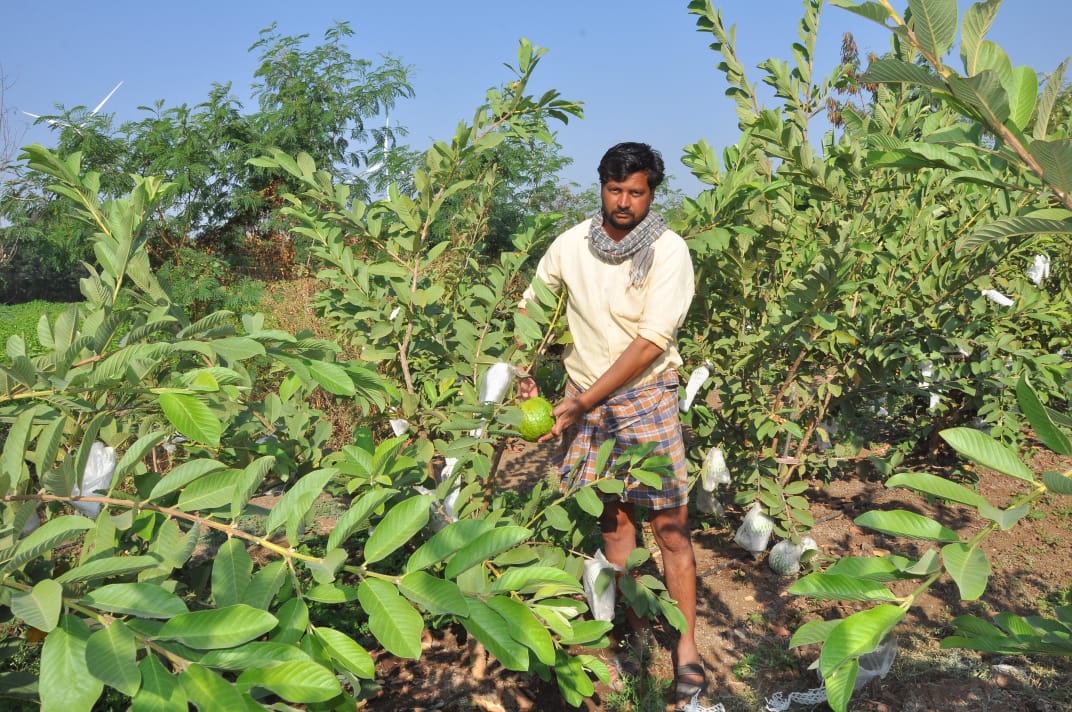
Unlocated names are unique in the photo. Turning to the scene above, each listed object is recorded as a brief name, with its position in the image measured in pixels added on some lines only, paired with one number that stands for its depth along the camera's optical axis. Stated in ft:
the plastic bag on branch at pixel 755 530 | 9.26
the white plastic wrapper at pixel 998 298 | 8.86
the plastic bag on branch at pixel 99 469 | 4.48
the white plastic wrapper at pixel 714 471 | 9.17
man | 6.57
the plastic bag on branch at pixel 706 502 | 10.04
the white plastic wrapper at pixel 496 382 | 6.36
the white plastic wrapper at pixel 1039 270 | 11.25
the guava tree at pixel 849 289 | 7.33
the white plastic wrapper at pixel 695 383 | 8.26
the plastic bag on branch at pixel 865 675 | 6.66
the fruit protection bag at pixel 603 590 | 6.28
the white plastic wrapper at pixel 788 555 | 9.21
